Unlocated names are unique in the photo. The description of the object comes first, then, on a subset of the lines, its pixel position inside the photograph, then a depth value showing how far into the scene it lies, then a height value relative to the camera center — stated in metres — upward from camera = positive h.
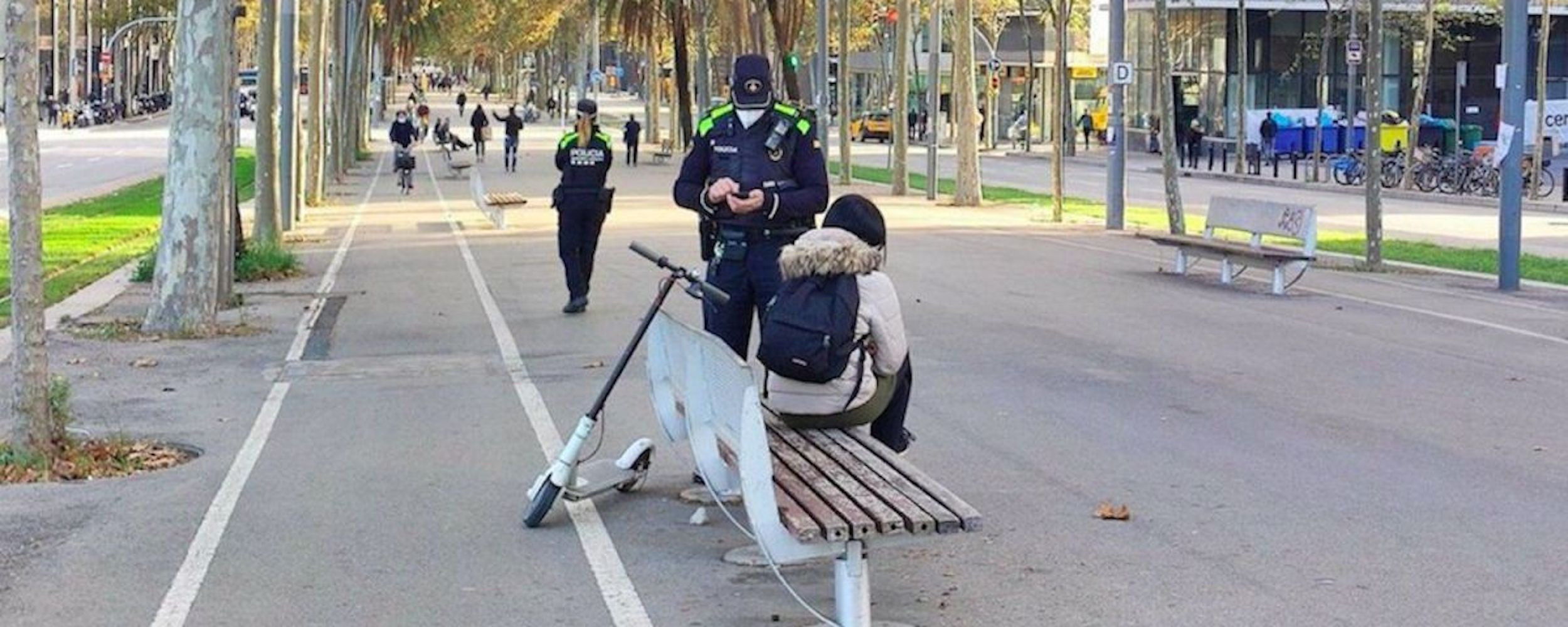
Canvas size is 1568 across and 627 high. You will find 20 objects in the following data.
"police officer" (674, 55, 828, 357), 9.34 -0.15
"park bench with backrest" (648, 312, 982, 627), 6.50 -1.08
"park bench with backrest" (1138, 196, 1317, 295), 19.73 -0.84
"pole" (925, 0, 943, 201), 38.97 +1.27
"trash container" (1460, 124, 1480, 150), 62.91 +0.59
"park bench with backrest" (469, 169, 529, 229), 30.05 -0.69
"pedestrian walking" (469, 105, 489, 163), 56.03 +0.67
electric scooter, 8.39 -1.26
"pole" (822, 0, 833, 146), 44.88 +1.85
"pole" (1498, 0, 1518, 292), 20.81 +0.15
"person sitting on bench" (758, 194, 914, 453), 7.77 -0.61
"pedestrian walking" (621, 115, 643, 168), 56.91 +0.51
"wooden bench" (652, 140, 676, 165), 58.88 +0.10
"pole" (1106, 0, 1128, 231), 30.73 +0.27
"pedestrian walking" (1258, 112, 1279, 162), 62.03 +0.69
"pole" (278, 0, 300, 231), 28.19 +0.66
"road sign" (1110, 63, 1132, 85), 31.14 +1.21
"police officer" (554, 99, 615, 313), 17.81 -0.30
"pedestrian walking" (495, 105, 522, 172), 49.72 +0.47
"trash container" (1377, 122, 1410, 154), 56.97 +0.53
